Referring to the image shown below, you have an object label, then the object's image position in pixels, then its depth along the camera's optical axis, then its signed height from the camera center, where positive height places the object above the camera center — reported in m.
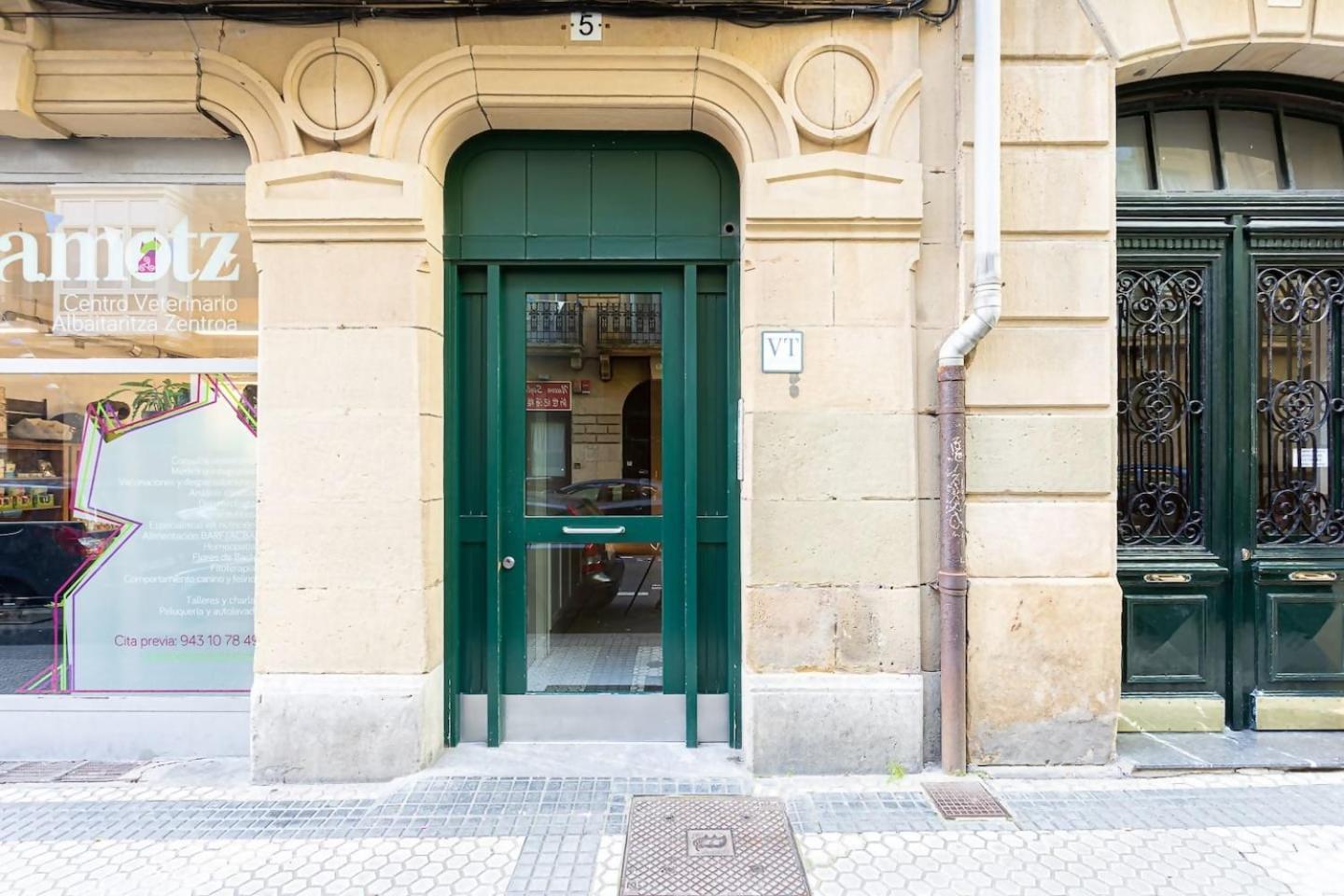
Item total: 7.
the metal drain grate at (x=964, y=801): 3.49 -1.91
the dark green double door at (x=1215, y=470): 4.38 -0.17
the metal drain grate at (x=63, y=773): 3.89 -1.92
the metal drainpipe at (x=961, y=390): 3.74 +0.32
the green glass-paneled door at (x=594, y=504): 4.29 -0.37
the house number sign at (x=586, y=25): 3.91 +2.45
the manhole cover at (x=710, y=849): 2.94 -1.91
